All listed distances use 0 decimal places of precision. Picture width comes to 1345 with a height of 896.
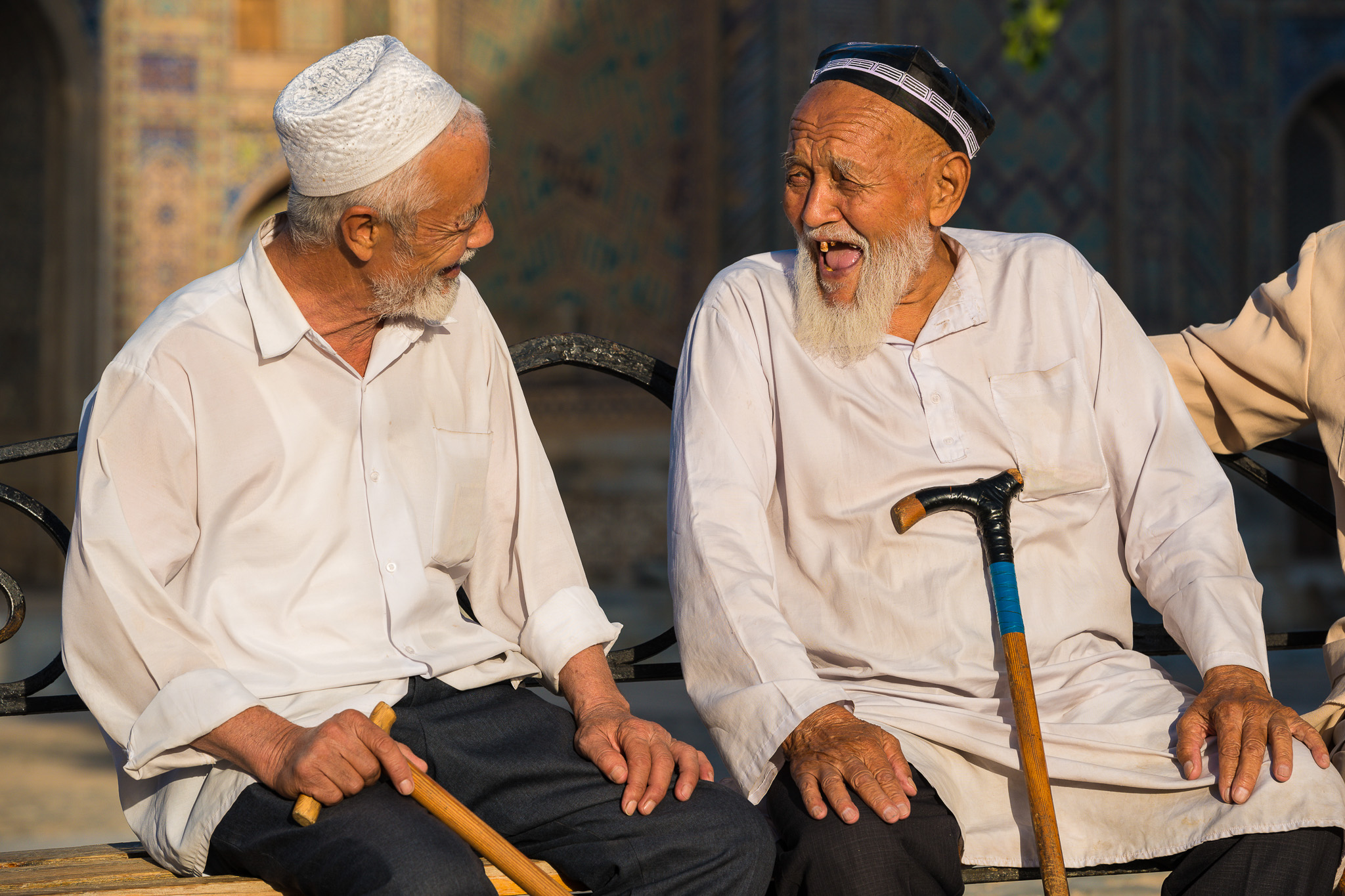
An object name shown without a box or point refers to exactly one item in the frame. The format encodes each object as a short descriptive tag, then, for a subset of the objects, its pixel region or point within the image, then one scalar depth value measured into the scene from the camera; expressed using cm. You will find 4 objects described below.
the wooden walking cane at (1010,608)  468
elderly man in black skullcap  469
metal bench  501
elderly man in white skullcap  427
